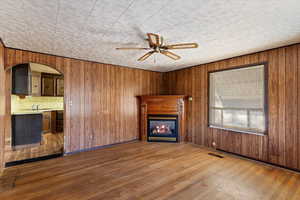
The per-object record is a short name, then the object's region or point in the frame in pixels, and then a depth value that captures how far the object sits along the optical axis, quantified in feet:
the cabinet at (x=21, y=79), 13.85
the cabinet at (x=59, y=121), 20.97
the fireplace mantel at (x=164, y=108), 16.40
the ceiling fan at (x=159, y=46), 7.91
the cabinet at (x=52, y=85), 20.35
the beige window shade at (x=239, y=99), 11.34
